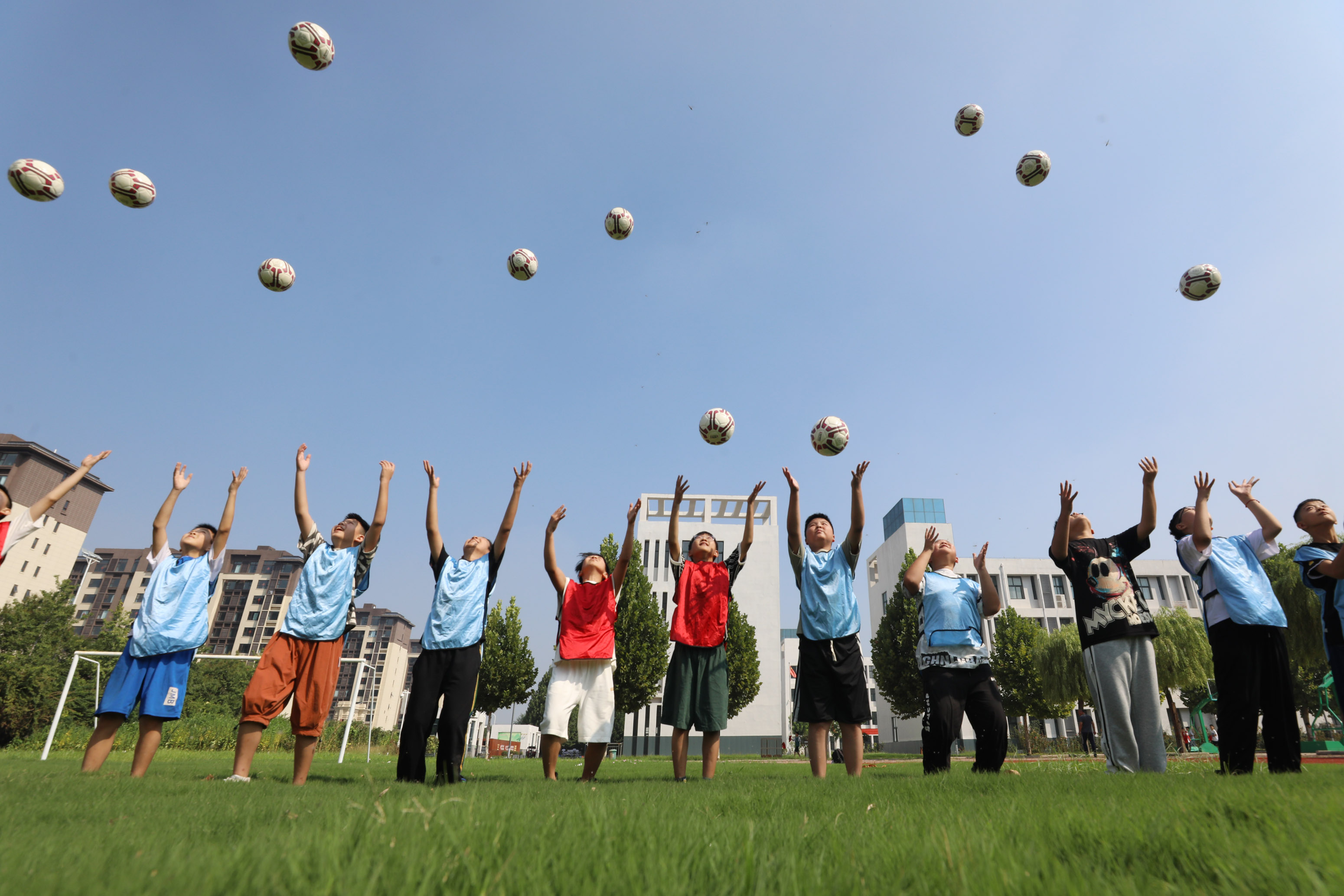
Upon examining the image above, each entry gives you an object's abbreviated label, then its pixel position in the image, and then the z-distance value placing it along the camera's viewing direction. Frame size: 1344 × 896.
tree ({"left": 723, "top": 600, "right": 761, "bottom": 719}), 39.25
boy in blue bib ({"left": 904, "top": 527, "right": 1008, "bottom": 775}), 6.07
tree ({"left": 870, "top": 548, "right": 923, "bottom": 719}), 33.62
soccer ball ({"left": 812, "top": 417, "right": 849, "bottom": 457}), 8.73
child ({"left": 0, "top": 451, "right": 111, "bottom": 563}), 5.93
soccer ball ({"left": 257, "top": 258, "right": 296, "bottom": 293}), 9.69
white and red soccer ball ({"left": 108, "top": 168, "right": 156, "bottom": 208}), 8.84
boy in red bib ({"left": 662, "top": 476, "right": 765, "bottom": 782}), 6.40
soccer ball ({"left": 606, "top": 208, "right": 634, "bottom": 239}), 11.16
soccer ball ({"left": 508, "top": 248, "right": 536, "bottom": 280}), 11.23
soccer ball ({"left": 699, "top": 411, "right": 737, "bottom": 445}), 9.44
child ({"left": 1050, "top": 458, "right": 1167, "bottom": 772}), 5.70
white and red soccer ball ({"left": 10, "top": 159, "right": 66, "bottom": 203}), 8.55
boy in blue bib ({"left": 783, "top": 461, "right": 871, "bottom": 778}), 6.20
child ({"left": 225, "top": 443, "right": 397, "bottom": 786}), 5.79
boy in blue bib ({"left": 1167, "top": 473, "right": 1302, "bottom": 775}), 5.21
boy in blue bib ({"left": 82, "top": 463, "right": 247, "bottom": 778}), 5.96
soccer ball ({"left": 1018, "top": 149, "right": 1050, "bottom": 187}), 10.75
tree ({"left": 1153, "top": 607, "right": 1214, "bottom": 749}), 29.84
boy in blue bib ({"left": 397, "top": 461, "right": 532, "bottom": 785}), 5.78
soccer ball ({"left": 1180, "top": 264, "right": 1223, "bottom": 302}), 9.59
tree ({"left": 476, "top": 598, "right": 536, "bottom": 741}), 36.66
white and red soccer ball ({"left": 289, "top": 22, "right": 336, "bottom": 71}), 8.80
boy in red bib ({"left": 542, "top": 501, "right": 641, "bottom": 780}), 6.07
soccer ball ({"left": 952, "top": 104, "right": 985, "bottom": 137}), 11.34
